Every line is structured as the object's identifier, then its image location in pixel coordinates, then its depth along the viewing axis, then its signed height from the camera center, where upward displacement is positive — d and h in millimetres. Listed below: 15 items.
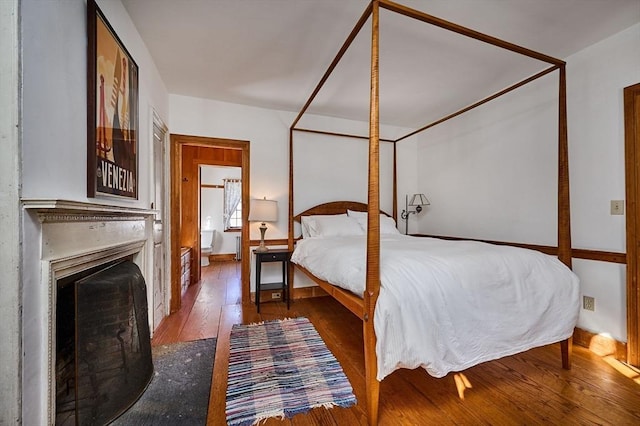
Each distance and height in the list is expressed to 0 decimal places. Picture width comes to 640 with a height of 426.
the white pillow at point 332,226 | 3176 -149
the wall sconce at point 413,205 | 4027 +136
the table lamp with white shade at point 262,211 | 3096 +41
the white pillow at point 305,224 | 3309 -127
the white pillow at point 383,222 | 3393 -106
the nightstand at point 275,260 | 2969 -640
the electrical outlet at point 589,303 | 2174 -761
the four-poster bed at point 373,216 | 1331 -11
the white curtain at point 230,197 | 6684 +458
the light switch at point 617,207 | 2023 +41
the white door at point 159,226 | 2508 -105
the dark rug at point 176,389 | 1393 -1081
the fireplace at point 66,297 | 953 -343
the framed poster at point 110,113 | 1359 +619
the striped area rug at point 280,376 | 1478 -1083
